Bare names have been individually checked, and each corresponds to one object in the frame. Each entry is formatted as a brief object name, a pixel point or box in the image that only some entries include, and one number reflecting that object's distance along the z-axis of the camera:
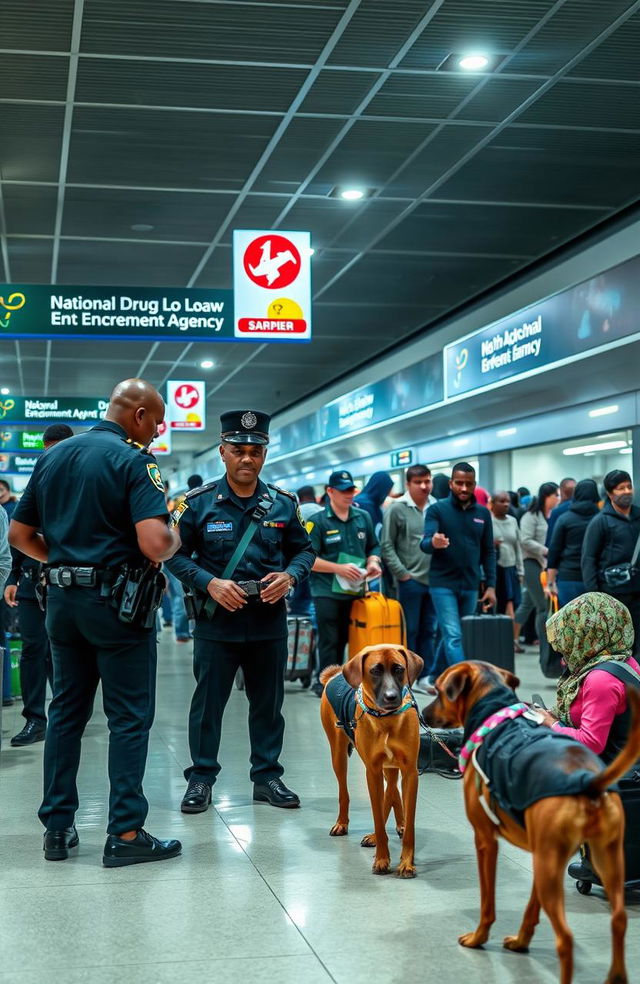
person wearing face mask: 7.98
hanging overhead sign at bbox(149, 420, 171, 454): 22.51
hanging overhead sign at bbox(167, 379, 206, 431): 20.05
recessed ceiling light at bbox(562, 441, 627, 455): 11.78
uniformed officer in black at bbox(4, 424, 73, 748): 7.30
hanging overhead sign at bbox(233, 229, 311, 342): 10.27
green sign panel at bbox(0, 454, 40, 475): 29.72
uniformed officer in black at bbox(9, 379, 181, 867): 4.41
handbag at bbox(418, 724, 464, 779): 6.03
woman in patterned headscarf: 4.00
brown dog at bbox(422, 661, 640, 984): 2.79
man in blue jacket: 8.73
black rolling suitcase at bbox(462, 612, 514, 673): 8.76
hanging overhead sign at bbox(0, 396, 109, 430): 18.97
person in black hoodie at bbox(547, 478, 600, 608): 9.40
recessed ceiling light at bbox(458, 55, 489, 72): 7.71
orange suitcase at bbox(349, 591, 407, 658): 7.86
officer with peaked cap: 5.46
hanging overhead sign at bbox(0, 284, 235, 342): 9.95
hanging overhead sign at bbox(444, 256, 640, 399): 10.07
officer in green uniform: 8.54
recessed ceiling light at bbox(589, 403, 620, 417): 11.48
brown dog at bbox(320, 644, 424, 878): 4.20
